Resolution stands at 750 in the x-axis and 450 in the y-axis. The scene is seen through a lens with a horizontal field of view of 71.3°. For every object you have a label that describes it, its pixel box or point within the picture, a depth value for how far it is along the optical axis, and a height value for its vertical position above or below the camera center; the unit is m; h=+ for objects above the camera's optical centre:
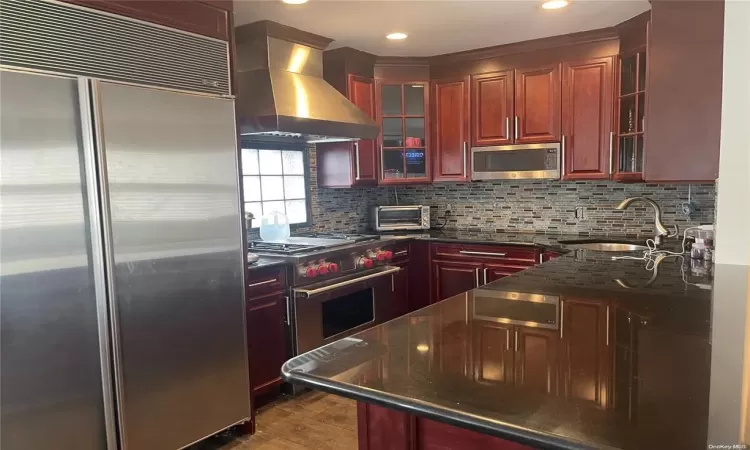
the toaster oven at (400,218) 4.32 -0.30
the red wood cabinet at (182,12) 2.01 +0.72
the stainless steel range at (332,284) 3.06 -0.62
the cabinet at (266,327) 2.83 -0.79
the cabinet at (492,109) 3.86 +0.53
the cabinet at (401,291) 3.82 -0.82
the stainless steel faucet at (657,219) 2.87 -0.24
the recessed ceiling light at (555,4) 2.83 +0.95
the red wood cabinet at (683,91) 2.71 +0.45
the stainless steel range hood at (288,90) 2.92 +0.56
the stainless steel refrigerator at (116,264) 1.76 -0.29
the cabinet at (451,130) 4.05 +0.40
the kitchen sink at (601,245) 3.47 -0.46
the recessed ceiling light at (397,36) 3.39 +0.96
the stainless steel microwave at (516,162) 3.73 +0.13
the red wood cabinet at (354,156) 3.94 +0.21
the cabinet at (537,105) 3.69 +0.53
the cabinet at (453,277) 3.82 -0.71
